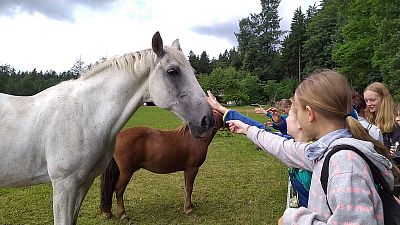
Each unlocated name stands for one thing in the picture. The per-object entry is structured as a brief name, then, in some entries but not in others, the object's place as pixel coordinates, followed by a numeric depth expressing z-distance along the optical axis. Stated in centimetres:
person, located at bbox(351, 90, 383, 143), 439
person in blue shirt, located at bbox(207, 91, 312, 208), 198
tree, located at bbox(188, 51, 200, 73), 6661
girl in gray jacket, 117
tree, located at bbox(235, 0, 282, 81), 6394
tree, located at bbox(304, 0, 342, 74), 5262
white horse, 268
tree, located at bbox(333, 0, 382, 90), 2827
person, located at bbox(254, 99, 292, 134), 363
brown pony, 480
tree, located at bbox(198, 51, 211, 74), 7256
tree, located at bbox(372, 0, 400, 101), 2130
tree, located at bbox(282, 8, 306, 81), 6220
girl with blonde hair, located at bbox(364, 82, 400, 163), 377
